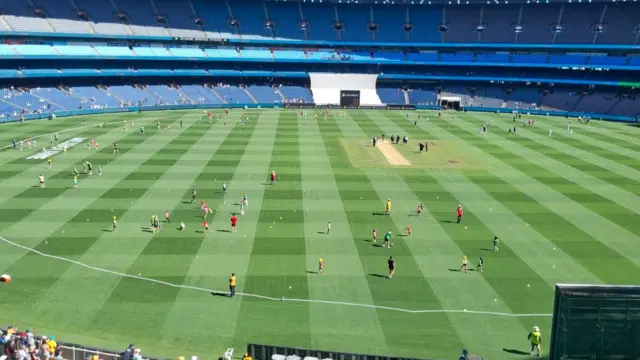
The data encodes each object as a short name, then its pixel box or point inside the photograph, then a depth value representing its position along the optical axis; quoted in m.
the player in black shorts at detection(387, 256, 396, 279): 26.09
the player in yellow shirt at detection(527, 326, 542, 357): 20.01
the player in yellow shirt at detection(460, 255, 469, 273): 27.00
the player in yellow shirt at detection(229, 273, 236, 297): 24.25
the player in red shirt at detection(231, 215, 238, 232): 31.80
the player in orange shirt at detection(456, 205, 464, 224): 33.88
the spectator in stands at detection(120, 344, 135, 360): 16.73
